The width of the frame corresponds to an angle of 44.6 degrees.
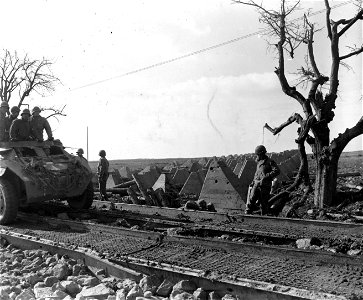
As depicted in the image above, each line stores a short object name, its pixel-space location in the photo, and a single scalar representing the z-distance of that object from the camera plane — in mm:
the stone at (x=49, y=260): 6387
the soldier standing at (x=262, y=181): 10125
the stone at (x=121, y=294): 4608
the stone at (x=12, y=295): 4788
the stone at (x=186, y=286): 4816
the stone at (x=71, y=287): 5039
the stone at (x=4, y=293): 4785
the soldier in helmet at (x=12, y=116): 11344
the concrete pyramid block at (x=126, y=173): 23000
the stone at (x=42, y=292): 4855
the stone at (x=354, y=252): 6218
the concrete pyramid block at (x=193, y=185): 15617
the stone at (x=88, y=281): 5285
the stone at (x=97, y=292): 4719
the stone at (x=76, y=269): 5818
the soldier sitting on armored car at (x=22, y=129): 10734
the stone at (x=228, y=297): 4470
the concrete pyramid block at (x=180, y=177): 18262
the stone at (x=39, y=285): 5298
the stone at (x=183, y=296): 4590
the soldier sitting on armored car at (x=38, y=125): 11195
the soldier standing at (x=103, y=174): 14883
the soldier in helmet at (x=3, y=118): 11037
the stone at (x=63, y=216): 10000
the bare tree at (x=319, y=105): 11914
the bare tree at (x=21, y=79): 31672
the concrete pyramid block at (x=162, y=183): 14090
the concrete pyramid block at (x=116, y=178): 18584
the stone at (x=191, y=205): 11148
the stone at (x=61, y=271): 5656
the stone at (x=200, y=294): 4617
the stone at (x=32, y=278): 5504
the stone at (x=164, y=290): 4840
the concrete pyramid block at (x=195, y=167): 20859
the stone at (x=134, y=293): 4586
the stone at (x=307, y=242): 6816
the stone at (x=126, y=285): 4932
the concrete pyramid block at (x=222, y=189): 11866
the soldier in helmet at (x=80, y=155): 11416
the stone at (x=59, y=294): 4769
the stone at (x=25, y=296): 4709
